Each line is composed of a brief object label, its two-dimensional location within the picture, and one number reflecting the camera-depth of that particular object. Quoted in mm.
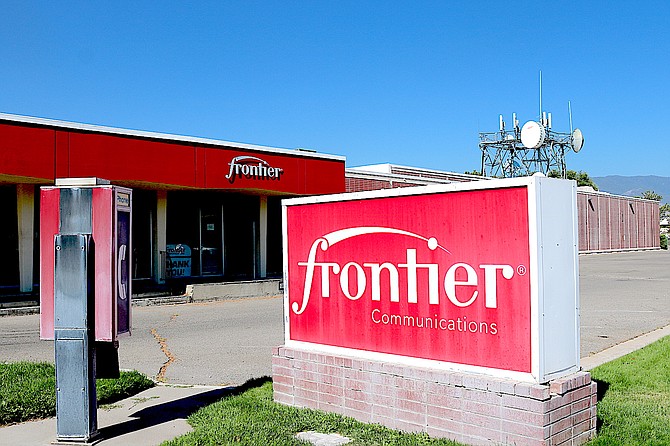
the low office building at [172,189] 19156
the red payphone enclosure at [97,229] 6285
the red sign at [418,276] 5734
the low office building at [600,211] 36344
